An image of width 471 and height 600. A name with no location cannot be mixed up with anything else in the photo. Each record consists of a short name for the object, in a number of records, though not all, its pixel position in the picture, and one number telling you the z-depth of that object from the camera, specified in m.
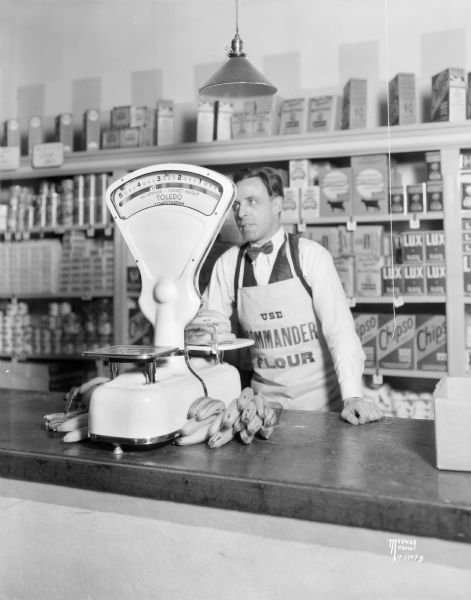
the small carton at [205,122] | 3.57
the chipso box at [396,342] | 3.23
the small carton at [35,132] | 4.05
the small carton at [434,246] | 3.15
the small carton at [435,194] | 3.15
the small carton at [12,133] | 4.13
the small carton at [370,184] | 3.23
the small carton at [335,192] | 3.28
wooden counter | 0.88
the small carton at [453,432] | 0.96
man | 2.21
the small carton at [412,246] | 3.18
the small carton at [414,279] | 3.19
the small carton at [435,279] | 3.16
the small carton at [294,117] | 3.40
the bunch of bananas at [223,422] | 1.17
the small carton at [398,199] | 3.21
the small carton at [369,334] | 3.29
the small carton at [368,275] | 3.26
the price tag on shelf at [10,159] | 4.05
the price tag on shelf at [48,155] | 3.94
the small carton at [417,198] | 3.18
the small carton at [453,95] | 3.07
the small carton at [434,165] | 3.15
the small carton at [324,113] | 3.34
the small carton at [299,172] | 3.38
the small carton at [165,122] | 3.70
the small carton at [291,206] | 3.36
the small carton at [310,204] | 3.34
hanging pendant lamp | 2.34
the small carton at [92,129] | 3.90
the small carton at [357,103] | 3.29
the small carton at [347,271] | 3.30
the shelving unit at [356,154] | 3.13
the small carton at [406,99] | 3.21
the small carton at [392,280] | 3.22
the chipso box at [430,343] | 3.19
